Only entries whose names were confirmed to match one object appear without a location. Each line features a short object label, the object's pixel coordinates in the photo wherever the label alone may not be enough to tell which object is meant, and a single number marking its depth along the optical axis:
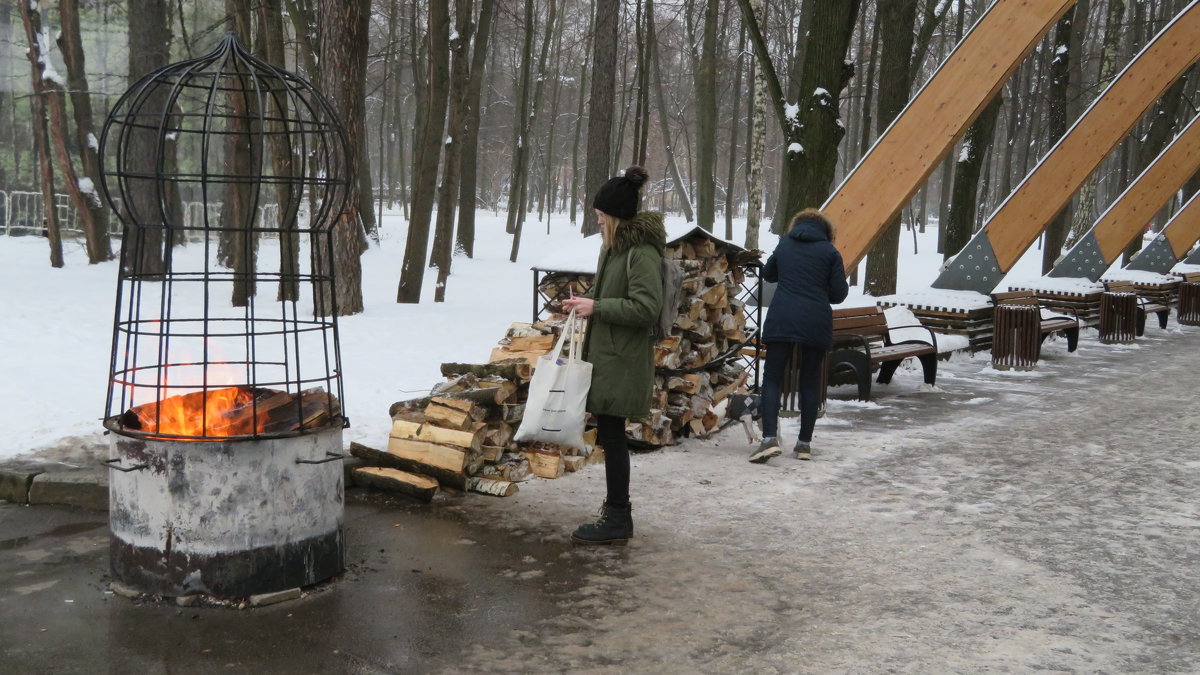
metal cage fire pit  4.46
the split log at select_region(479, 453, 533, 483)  6.58
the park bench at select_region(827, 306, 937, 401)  9.91
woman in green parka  5.41
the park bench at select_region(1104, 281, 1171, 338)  16.66
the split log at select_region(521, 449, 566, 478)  6.78
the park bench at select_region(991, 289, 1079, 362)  13.42
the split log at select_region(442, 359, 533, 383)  6.82
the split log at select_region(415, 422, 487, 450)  6.35
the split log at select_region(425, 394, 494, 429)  6.43
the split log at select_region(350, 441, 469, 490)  6.35
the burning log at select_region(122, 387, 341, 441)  4.56
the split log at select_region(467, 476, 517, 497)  6.34
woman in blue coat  7.46
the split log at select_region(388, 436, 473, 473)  6.34
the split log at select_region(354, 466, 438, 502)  6.16
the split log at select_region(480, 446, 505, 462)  6.59
